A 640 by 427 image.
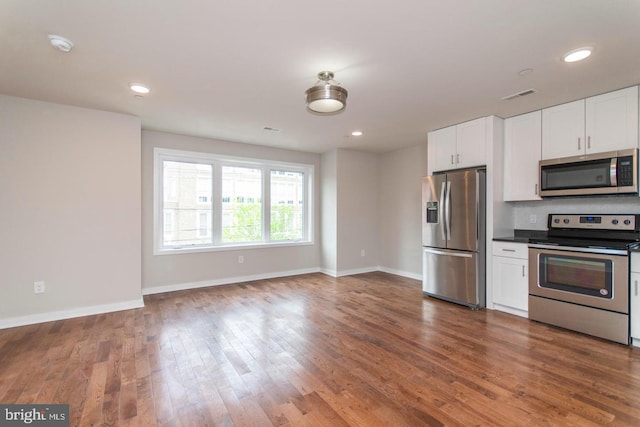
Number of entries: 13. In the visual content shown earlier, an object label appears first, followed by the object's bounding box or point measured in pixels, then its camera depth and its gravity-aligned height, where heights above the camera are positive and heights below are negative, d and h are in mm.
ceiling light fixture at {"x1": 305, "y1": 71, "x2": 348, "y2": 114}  2473 +991
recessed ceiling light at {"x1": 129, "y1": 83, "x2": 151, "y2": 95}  2961 +1299
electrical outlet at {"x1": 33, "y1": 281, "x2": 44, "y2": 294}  3381 -820
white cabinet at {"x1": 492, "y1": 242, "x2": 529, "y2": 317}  3488 -775
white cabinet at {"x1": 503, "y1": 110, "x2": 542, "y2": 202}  3637 +748
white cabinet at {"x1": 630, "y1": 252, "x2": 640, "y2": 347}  2705 -775
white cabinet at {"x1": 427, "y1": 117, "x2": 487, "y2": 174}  3930 +962
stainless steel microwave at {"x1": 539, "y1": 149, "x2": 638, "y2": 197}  2924 +422
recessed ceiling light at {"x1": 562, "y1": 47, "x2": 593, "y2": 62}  2293 +1267
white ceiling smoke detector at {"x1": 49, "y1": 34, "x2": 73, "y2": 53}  2148 +1282
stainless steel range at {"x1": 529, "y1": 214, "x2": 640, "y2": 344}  2797 -617
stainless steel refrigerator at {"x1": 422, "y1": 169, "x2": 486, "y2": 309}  3818 -297
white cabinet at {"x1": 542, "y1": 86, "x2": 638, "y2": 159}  2965 +960
